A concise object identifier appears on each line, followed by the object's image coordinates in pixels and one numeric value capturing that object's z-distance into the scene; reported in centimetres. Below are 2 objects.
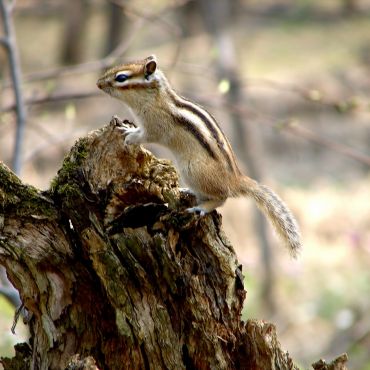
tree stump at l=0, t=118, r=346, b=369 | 590
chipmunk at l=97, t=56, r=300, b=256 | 712
